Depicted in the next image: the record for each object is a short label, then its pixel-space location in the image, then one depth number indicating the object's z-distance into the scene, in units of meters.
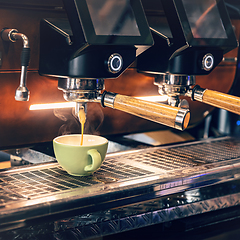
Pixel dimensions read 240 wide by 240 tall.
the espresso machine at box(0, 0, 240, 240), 0.94
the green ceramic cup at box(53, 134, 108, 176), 0.99
